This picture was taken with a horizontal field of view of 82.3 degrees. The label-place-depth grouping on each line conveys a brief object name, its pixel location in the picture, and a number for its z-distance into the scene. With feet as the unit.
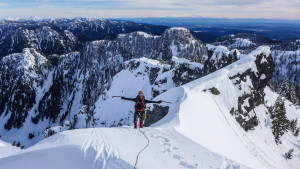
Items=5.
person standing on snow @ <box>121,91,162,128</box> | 49.50
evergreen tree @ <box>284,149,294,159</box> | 104.32
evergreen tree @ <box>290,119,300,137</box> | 145.77
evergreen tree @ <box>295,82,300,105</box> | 272.45
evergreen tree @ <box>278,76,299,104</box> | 236.10
